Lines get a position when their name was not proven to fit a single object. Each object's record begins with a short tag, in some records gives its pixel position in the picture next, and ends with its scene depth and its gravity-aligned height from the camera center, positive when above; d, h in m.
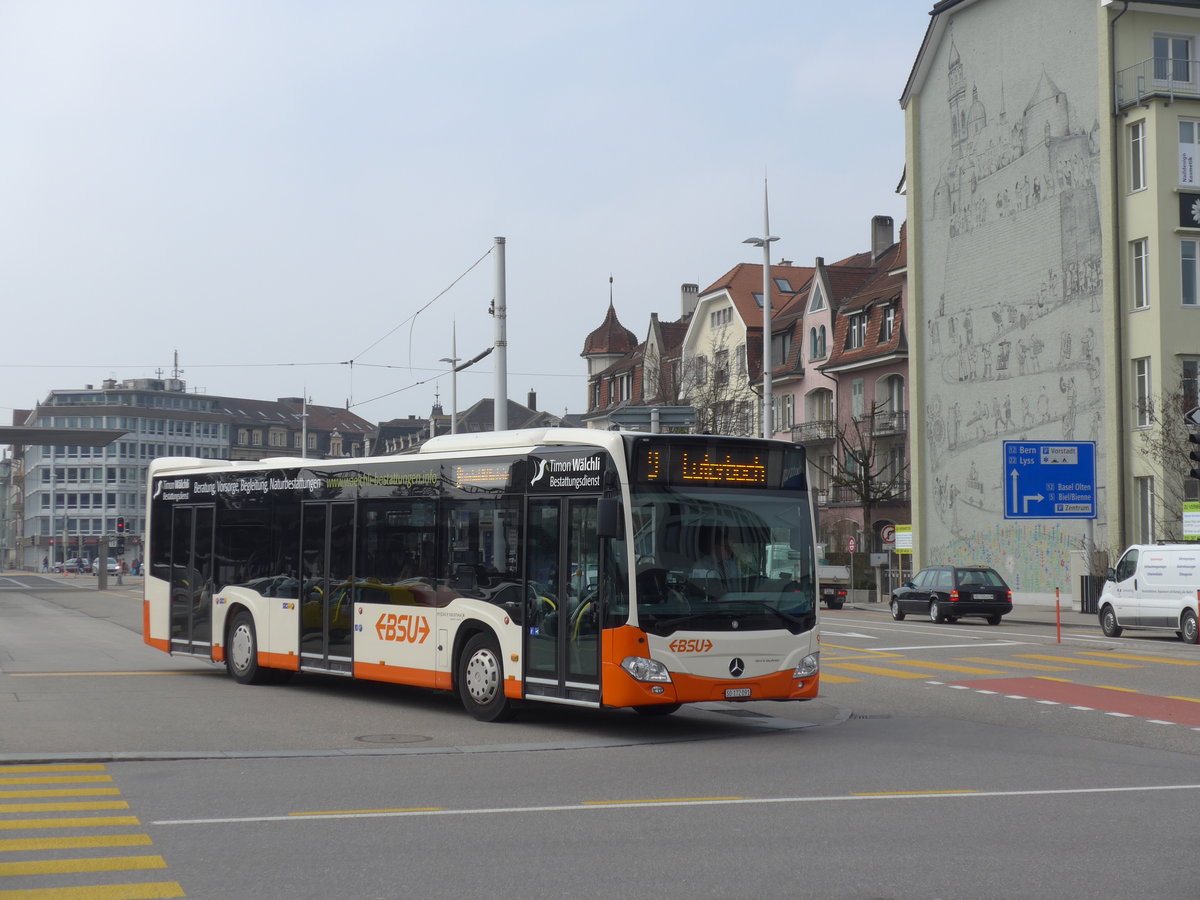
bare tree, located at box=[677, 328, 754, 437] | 65.88 +6.60
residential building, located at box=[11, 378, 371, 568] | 155.38 +7.84
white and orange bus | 13.93 -0.30
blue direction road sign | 39.56 +1.43
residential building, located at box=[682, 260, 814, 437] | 67.81 +9.70
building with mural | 44.72 +8.38
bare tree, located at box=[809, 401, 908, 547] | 62.34 +3.07
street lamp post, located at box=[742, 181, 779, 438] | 40.06 +5.85
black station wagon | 38.56 -1.36
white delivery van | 29.47 -1.00
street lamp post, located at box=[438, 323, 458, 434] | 48.43 +4.85
